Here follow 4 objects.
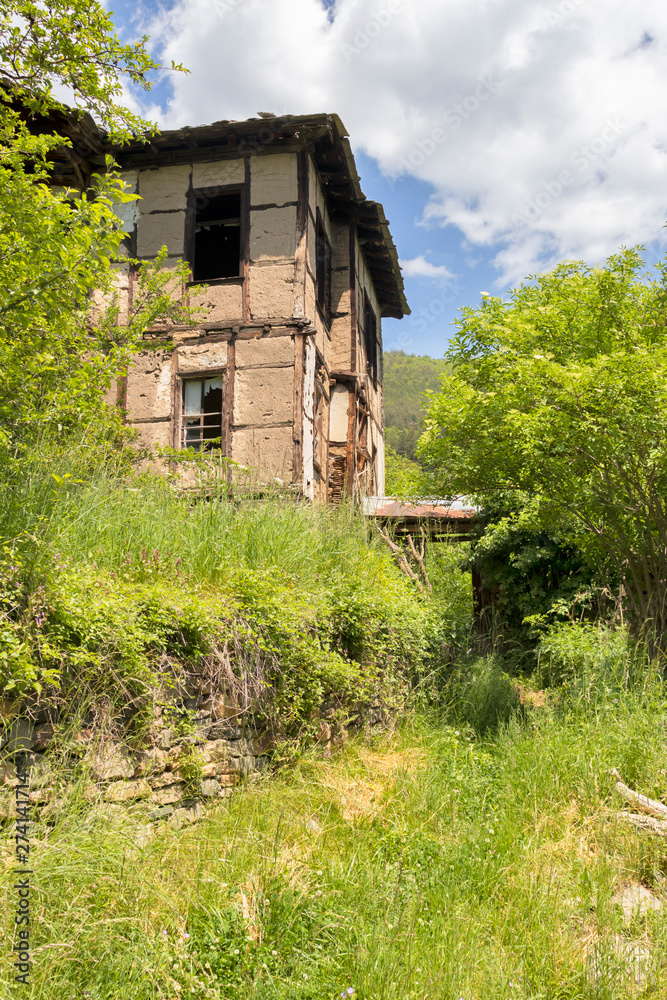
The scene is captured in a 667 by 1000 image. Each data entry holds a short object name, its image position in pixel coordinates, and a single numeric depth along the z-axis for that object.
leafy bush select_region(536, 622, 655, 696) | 6.30
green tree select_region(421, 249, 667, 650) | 6.11
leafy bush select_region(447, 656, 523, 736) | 6.60
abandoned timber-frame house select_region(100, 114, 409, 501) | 10.32
